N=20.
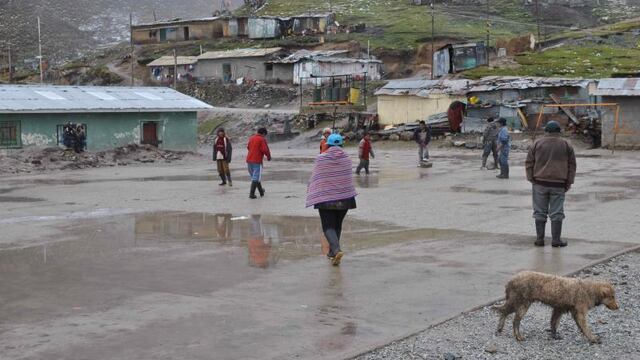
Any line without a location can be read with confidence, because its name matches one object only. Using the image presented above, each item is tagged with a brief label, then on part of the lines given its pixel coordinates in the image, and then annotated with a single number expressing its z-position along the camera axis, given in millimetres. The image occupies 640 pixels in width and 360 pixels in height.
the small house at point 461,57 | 56156
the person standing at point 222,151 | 22219
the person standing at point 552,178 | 11875
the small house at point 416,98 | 45219
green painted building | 33656
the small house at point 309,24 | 91000
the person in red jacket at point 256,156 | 19281
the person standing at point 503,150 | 23312
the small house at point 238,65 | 71688
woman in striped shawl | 10664
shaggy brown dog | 7281
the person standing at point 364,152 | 25344
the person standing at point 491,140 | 25062
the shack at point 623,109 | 35000
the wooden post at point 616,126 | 35438
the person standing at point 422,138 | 28594
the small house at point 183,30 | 96438
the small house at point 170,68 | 76062
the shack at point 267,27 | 91375
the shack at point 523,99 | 41031
